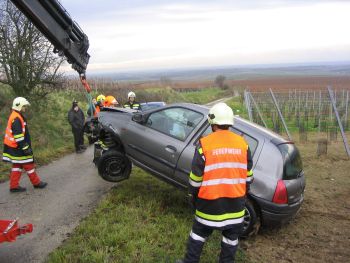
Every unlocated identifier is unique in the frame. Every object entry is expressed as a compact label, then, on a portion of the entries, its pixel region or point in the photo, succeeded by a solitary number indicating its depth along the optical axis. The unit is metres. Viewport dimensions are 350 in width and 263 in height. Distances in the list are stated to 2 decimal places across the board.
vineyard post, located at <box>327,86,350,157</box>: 11.38
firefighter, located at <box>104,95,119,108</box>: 10.67
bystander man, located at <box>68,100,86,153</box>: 12.09
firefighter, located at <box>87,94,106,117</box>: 10.44
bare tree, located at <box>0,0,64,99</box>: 13.41
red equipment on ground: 4.30
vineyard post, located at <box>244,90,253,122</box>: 15.79
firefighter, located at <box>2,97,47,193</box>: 7.33
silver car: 5.66
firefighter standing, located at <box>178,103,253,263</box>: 4.03
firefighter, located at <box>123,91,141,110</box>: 10.77
